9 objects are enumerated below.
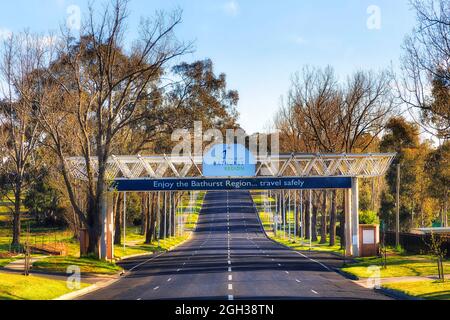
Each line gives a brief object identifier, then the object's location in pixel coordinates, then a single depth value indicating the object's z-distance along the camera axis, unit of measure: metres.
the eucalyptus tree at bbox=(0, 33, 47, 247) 52.12
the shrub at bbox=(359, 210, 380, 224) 58.41
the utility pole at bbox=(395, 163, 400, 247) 55.59
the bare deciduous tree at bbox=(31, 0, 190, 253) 44.72
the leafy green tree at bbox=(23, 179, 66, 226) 87.88
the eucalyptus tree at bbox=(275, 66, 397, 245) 67.50
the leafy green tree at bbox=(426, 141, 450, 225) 69.64
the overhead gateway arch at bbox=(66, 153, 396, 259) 52.78
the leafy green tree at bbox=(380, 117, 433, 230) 84.06
